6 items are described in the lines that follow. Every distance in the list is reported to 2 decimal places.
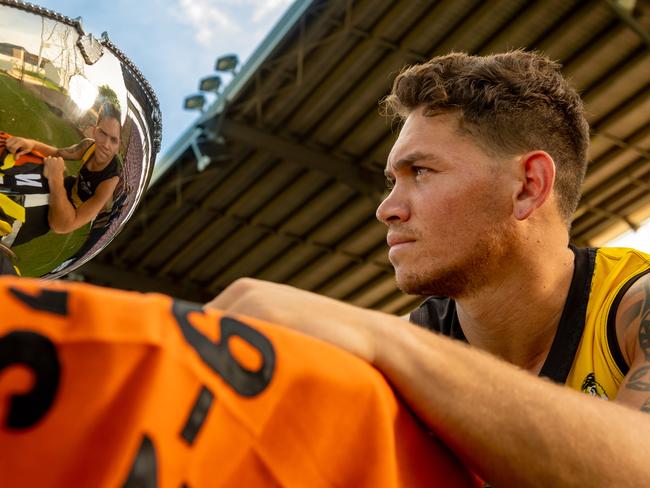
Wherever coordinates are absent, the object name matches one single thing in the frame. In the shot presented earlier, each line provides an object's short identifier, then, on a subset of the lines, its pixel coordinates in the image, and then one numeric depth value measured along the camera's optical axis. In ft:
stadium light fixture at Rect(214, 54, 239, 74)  31.42
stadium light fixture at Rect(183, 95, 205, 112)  33.17
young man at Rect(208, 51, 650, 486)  3.08
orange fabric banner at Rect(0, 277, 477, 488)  2.00
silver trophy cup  4.45
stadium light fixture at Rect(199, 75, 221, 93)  32.27
